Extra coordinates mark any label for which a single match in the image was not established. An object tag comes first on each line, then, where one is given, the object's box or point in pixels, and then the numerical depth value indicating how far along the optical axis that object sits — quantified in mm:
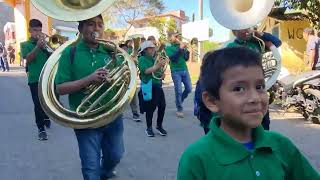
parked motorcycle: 4791
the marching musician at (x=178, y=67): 5639
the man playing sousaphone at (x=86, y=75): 2323
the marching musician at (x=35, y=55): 4043
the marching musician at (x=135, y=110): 5459
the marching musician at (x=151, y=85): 4505
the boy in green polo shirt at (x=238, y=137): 1058
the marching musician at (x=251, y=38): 2697
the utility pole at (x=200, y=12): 13370
